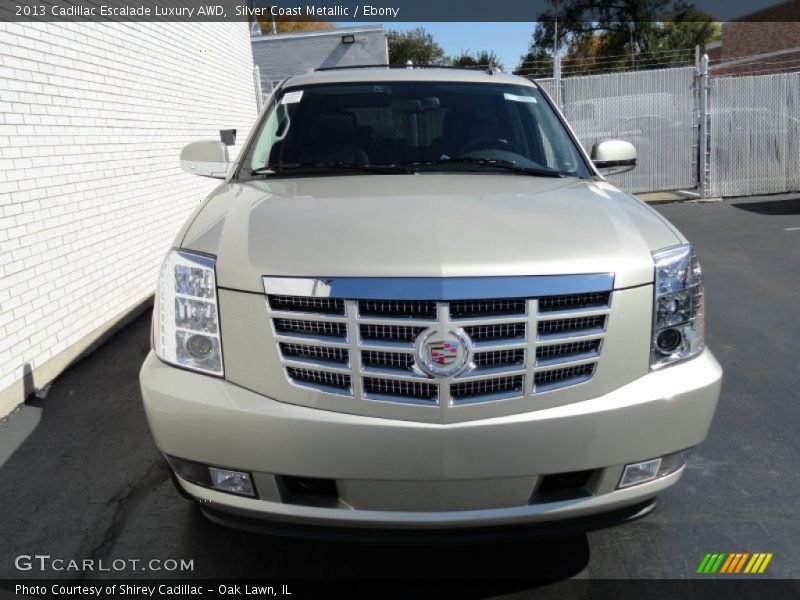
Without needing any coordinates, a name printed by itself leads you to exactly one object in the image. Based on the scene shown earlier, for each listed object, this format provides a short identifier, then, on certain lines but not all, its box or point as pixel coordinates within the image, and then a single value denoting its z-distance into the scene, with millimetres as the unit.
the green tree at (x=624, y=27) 44594
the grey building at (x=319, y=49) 22625
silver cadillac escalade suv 2047
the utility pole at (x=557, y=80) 13445
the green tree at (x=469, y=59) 50488
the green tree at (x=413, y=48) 54394
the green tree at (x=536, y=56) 48516
